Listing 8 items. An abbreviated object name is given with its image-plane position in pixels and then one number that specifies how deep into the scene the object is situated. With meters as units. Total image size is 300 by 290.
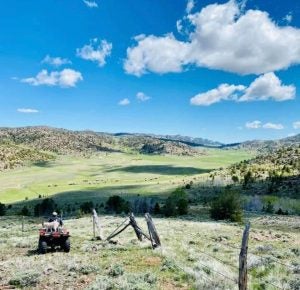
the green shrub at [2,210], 43.93
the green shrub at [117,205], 44.90
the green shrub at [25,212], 45.47
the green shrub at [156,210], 40.70
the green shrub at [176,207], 37.54
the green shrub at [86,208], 46.99
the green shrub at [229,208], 32.45
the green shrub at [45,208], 49.66
